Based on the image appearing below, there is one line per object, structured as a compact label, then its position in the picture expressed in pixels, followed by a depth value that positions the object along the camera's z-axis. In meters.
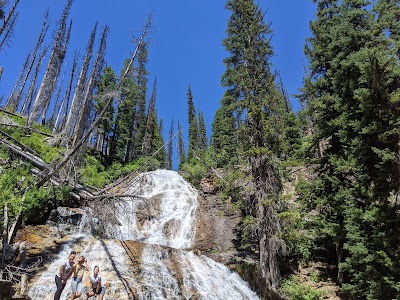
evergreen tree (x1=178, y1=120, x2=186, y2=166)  69.98
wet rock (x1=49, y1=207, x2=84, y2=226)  15.33
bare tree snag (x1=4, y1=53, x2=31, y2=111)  41.53
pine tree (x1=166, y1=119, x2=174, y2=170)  70.50
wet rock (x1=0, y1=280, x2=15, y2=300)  8.19
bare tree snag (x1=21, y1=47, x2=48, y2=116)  41.78
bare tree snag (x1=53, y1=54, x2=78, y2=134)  43.68
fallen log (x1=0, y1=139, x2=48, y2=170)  13.17
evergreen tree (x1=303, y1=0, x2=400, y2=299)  11.02
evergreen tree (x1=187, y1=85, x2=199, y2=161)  65.56
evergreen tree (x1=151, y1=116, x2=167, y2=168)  52.37
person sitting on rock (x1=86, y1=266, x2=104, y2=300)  9.42
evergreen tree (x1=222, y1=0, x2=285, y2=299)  15.27
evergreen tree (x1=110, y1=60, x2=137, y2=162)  41.59
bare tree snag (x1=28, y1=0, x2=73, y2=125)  34.24
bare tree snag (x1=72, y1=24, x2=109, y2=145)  32.72
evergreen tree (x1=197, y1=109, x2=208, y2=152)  67.78
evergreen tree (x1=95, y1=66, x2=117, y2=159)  39.07
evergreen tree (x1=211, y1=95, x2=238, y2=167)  18.69
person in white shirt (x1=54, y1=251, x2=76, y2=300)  8.50
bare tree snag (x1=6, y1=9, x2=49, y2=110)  37.59
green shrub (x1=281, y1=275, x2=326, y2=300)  13.95
